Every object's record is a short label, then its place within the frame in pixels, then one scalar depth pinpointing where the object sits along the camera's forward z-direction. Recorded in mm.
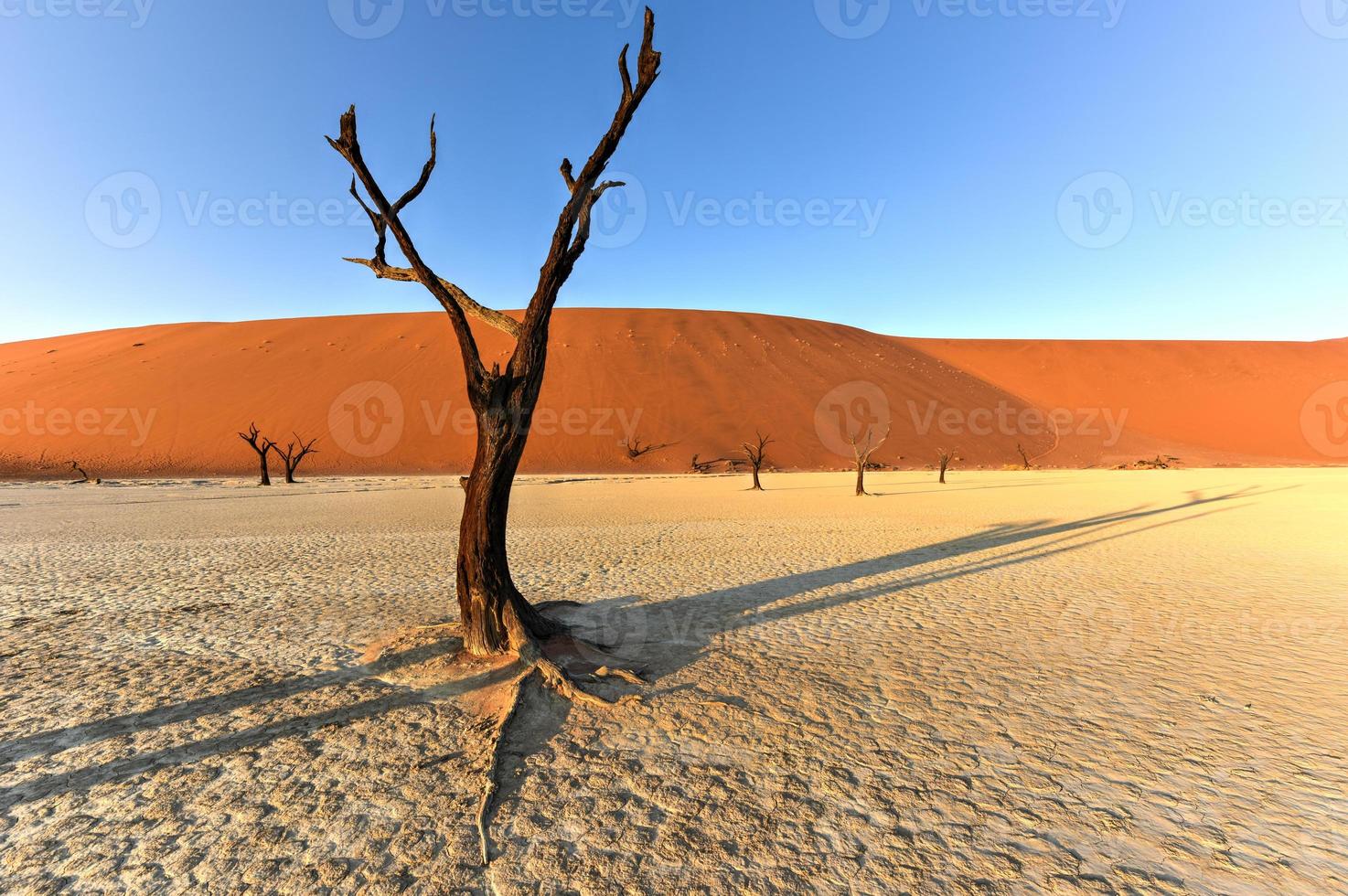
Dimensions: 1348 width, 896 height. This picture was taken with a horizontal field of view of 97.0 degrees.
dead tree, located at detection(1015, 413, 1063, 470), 41388
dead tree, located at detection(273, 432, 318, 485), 37469
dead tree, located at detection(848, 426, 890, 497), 21766
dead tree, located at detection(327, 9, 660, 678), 5281
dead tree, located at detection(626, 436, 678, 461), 38812
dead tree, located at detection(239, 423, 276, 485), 26906
